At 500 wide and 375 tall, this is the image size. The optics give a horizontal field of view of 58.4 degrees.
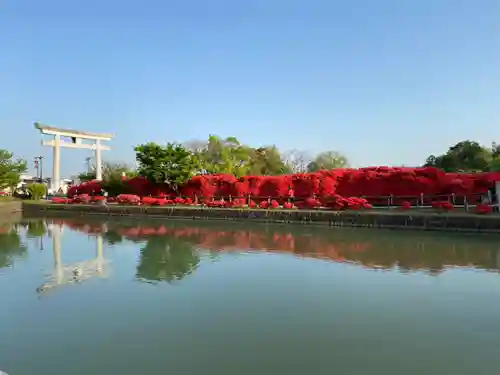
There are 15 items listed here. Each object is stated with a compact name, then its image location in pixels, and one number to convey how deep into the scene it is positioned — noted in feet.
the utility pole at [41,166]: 164.45
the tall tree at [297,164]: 165.48
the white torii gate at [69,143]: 118.42
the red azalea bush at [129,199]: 86.84
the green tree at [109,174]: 104.37
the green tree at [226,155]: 119.85
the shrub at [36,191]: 107.76
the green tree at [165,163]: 88.74
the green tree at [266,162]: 130.82
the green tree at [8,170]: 99.04
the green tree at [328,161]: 164.35
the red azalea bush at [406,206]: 60.34
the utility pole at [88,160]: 193.88
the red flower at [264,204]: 71.80
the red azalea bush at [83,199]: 94.19
